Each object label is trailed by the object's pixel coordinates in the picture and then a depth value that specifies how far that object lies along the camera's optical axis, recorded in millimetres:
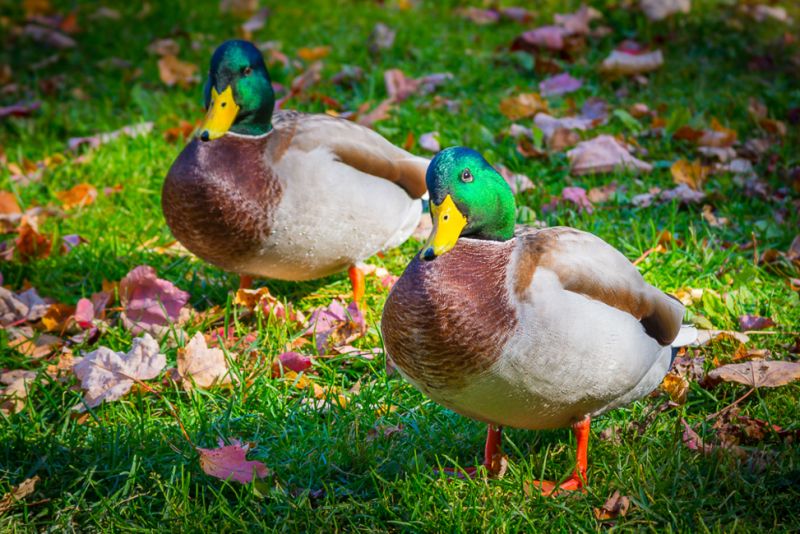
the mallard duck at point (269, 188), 7289
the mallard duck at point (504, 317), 4875
